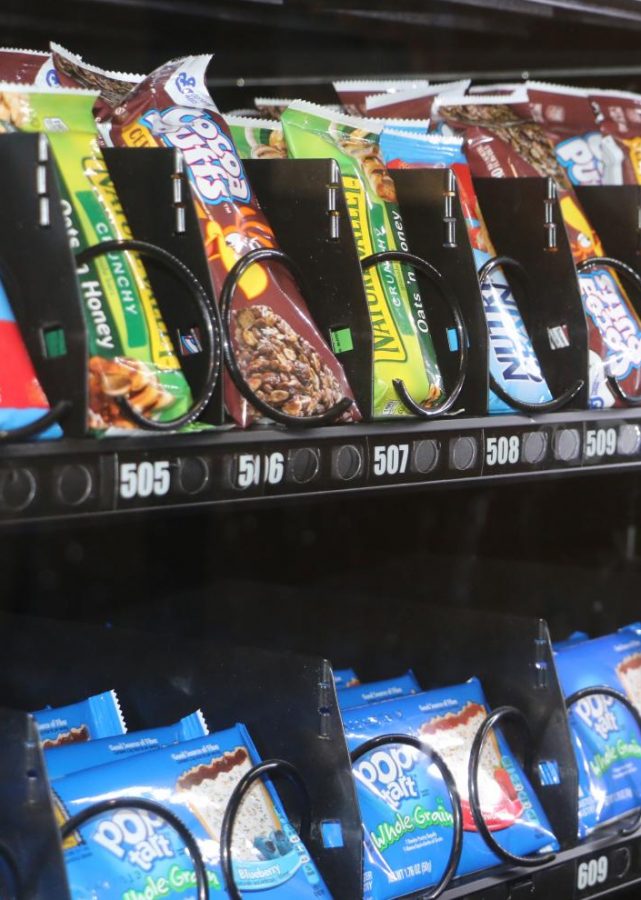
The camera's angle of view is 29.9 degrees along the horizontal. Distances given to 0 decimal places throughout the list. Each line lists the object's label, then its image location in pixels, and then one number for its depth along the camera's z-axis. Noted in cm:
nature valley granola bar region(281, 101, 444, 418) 119
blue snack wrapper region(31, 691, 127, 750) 117
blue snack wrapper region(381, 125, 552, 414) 128
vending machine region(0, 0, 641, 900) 96
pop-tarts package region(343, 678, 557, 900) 115
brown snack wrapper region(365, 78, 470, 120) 149
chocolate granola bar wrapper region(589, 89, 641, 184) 160
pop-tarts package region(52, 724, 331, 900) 98
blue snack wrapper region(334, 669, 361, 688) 146
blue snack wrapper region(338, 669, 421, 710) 137
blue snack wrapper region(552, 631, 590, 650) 164
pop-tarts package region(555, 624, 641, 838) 136
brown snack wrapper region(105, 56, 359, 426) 106
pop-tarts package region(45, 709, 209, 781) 109
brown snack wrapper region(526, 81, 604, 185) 160
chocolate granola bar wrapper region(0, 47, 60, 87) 115
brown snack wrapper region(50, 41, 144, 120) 120
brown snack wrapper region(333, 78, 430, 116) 154
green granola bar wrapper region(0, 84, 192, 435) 95
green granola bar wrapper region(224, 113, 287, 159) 129
